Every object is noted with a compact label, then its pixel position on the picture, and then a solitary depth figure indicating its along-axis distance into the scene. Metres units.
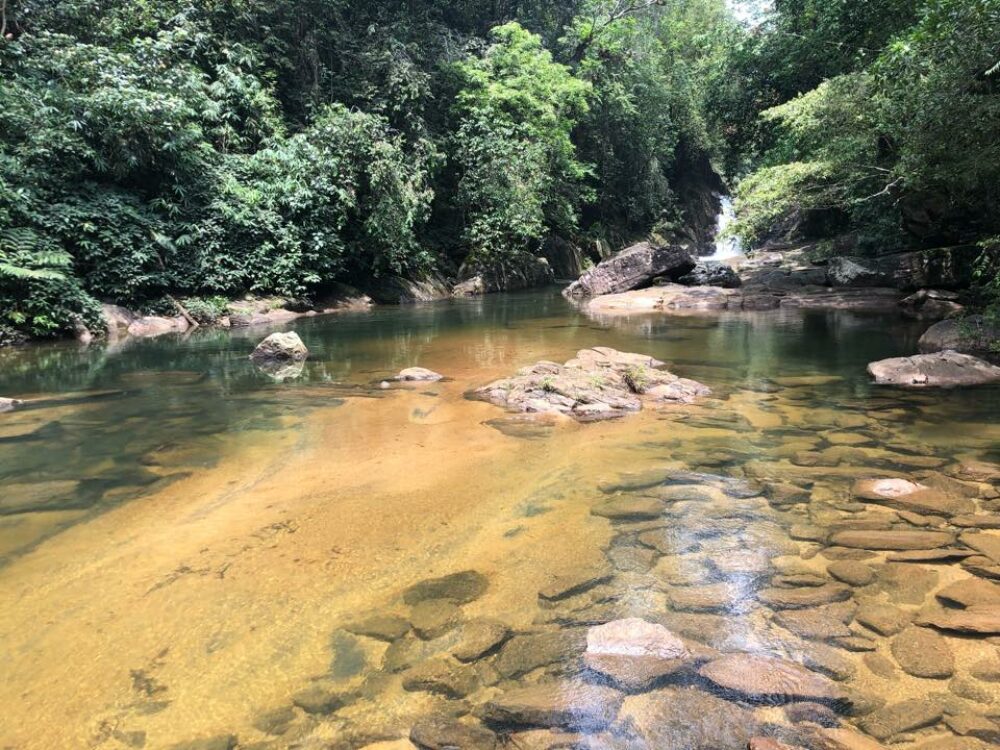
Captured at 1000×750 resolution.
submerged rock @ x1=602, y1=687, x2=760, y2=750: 2.19
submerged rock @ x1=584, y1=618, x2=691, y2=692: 2.53
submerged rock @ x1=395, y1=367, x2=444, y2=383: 8.42
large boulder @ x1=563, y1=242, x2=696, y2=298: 19.58
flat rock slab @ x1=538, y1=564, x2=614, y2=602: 3.16
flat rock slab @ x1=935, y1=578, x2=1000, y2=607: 2.92
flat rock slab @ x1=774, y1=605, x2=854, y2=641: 2.76
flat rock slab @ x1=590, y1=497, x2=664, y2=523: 4.02
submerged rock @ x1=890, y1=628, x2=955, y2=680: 2.50
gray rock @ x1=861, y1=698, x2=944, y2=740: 2.21
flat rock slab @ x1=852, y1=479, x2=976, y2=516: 3.93
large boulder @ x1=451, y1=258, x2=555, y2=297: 22.64
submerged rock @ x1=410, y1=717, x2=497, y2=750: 2.20
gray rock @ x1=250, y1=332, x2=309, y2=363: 10.31
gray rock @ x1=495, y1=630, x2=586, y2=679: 2.61
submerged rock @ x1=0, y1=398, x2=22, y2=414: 7.16
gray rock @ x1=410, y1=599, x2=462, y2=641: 2.88
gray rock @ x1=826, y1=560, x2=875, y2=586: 3.17
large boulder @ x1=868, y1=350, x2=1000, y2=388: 7.28
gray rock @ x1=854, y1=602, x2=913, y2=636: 2.79
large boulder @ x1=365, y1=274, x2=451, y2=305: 20.44
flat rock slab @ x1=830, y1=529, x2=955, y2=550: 3.49
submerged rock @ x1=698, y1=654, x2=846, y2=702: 2.38
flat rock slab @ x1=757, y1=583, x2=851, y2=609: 3.00
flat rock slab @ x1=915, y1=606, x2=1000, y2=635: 2.72
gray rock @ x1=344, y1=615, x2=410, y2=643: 2.86
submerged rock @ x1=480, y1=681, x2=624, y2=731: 2.30
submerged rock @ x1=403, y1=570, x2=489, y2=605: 3.17
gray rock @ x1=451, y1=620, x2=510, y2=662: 2.71
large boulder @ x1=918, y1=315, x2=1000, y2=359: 8.65
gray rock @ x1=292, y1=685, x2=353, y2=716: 2.39
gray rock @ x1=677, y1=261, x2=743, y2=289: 19.05
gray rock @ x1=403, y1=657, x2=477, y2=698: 2.48
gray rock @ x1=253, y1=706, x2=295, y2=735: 2.30
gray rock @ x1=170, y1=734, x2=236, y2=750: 2.21
